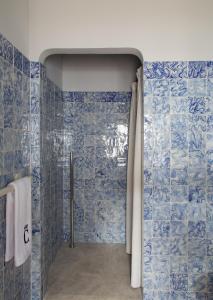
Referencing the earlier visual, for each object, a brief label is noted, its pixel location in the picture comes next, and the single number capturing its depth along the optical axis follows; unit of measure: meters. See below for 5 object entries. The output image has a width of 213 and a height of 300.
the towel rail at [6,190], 1.05
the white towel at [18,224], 1.16
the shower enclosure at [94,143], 2.51
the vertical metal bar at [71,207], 2.45
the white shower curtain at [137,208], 1.76
